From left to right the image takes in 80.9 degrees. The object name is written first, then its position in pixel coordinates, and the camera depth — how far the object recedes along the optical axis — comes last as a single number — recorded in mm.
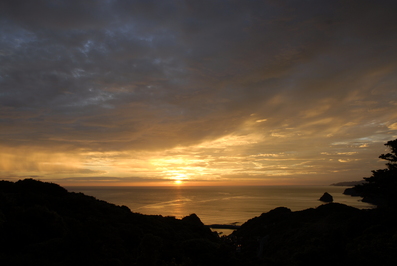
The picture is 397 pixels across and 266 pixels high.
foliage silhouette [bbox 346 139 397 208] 24266
